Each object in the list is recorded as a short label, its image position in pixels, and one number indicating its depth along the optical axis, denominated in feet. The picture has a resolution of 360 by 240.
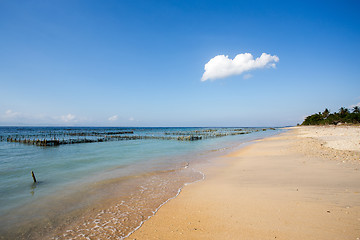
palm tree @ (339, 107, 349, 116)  291.58
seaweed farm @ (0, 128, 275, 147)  98.63
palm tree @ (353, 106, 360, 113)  285.02
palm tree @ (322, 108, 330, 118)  331.20
